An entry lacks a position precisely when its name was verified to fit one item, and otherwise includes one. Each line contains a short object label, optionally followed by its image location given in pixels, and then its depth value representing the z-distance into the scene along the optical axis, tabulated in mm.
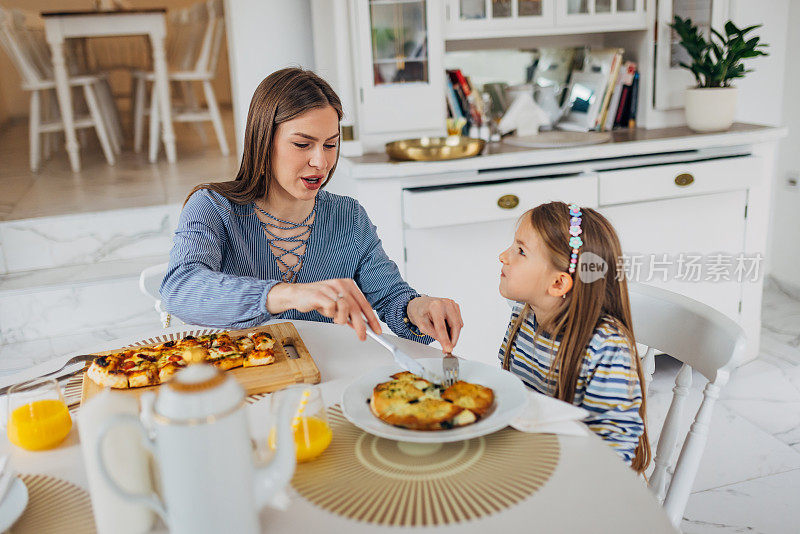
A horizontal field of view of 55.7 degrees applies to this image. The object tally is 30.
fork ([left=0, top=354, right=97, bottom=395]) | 1276
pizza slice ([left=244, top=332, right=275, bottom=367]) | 1214
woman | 1355
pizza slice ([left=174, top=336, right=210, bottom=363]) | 1214
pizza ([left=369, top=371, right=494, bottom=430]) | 971
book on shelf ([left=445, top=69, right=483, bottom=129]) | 2730
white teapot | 682
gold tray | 2328
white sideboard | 2357
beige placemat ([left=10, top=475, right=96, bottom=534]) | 834
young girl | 1240
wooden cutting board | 1155
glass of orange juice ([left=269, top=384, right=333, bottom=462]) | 917
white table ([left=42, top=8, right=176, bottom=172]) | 4082
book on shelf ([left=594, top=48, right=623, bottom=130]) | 2781
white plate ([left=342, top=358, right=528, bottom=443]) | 936
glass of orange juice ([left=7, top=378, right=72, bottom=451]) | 1002
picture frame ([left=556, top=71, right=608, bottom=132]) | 2814
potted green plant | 2590
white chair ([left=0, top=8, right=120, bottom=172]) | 4273
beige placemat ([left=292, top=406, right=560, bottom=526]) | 831
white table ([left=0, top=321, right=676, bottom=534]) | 799
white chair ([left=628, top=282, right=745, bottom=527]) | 1193
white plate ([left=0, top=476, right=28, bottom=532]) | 826
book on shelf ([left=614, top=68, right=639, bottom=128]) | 2854
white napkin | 984
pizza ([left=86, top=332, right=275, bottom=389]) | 1155
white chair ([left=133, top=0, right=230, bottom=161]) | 4559
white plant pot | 2605
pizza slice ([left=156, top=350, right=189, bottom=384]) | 1153
